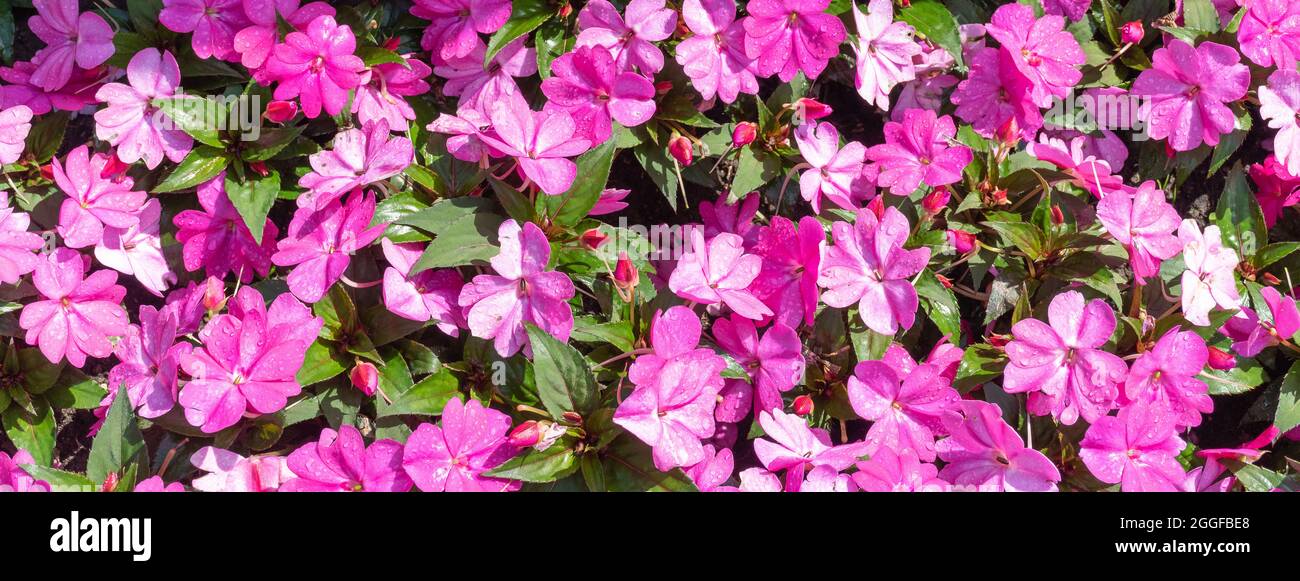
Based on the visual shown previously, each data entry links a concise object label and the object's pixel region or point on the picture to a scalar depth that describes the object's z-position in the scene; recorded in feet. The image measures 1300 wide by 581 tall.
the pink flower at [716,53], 3.32
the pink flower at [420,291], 3.25
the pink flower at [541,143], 3.18
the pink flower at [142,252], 3.39
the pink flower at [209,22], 3.37
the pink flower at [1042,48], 3.42
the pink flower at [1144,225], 3.25
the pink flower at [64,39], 3.42
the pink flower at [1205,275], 3.25
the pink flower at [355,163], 3.29
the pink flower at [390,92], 3.39
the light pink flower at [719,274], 3.19
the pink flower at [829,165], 3.38
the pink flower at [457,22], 3.36
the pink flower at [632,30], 3.32
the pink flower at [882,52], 3.41
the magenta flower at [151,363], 3.23
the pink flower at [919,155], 3.34
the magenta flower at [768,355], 3.24
